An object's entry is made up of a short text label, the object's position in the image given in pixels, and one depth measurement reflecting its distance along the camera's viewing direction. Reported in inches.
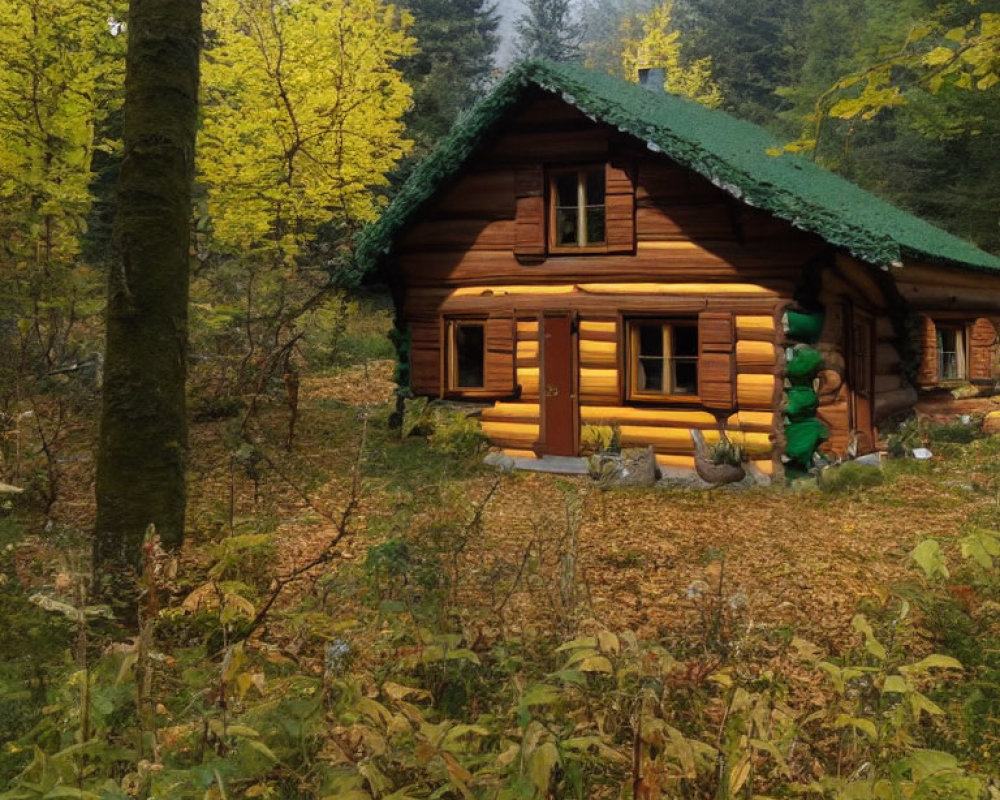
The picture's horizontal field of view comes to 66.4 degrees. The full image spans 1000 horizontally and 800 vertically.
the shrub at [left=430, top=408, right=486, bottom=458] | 502.0
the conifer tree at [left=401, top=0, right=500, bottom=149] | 1103.6
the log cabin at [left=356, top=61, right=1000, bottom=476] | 437.4
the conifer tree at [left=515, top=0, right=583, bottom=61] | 1882.4
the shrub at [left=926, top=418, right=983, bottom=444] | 534.5
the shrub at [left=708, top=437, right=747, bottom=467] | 432.8
